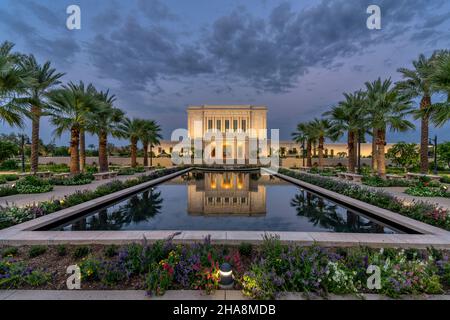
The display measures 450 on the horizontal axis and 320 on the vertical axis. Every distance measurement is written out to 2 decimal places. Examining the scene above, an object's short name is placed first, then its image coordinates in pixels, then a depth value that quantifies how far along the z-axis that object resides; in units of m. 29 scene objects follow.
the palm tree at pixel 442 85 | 9.35
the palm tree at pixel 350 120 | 18.38
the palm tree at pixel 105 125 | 17.29
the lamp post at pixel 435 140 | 21.21
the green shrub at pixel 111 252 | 4.05
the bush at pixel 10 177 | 15.13
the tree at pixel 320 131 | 26.62
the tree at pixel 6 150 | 22.48
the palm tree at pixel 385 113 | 14.48
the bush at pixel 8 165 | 25.91
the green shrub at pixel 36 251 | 3.99
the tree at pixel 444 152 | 26.98
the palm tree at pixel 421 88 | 14.55
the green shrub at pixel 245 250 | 4.13
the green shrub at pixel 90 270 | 3.24
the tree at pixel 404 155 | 27.95
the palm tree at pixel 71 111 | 13.58
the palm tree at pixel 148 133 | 26.99
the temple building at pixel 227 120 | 57.38
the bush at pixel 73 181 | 13.09
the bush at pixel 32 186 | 10.35
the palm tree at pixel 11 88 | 8.70
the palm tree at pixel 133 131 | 25.21
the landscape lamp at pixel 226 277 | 3.09
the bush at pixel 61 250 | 4.06
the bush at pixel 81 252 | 3.98
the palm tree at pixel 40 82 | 15.42
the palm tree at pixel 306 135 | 29.14
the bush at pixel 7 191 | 9.58
